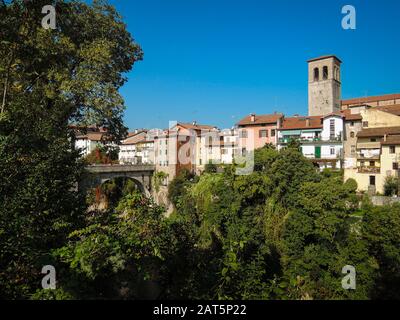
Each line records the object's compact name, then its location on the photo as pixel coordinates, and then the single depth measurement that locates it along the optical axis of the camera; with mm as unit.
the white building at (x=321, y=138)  36438
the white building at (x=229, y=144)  45709
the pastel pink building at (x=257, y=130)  43000
